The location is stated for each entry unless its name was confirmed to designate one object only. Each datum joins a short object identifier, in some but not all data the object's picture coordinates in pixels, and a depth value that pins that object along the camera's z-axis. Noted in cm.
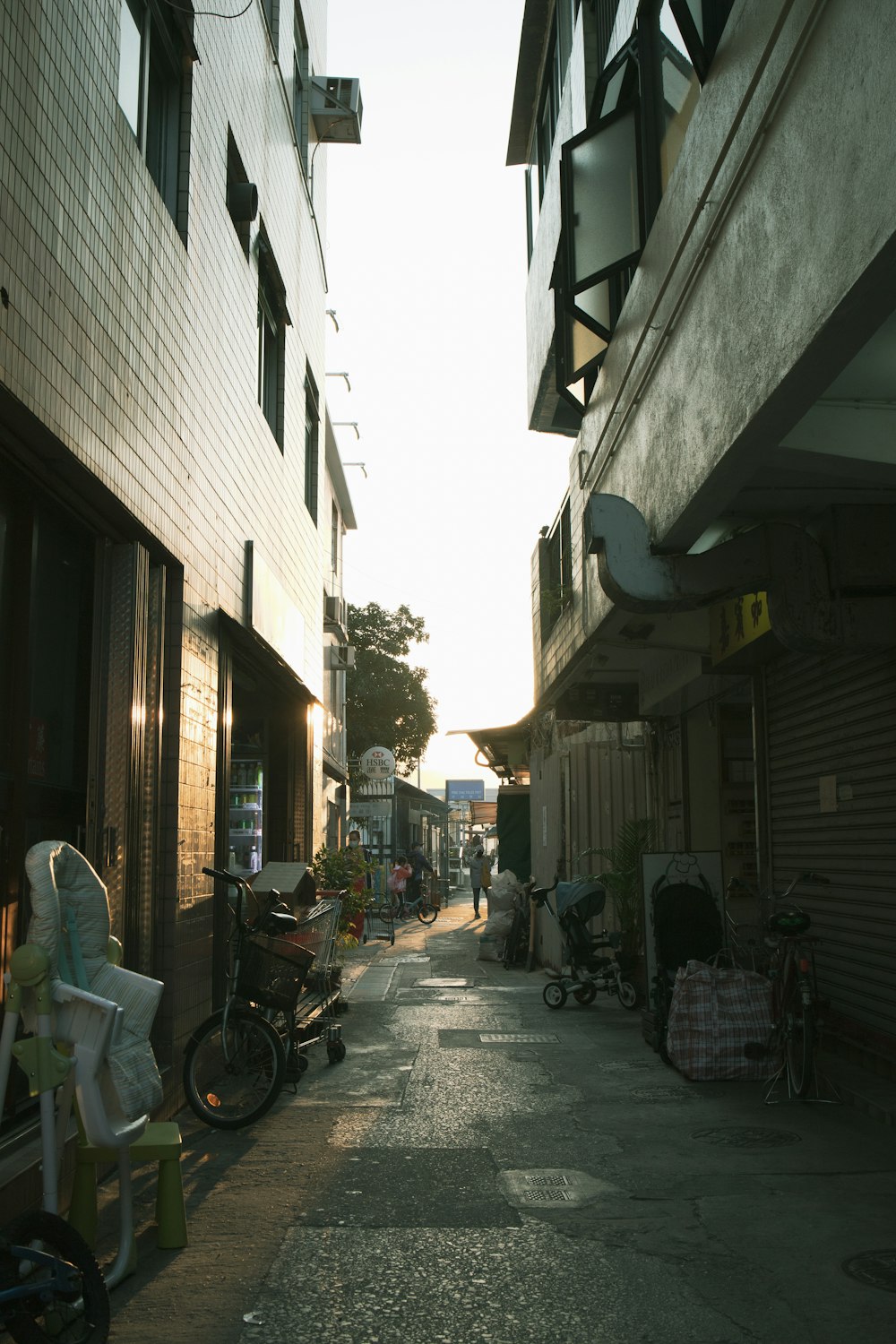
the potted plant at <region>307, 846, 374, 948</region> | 1230
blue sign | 6009
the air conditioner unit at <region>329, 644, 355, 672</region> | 2409
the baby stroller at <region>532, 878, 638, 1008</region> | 1241
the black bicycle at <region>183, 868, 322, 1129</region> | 680
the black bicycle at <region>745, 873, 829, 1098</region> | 728
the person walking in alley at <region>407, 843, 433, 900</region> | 2942
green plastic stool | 434
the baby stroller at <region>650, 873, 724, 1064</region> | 942
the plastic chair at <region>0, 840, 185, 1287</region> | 379
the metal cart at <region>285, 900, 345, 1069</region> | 856
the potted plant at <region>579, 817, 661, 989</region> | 1290
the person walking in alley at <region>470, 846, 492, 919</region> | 3170
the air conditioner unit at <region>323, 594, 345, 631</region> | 2305
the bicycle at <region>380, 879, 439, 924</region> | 2844
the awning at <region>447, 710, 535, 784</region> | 2267
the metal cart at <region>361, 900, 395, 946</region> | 2257
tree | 3900
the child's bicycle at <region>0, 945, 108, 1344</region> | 337
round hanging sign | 2767
